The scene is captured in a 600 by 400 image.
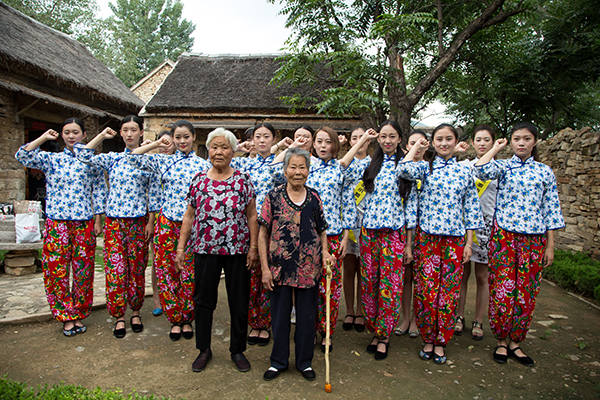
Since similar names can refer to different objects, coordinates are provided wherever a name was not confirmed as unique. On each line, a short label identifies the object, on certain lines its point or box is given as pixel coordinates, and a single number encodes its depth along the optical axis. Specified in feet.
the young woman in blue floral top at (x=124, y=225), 12.33
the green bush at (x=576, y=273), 17.84
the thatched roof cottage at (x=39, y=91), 28.32
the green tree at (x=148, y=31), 103.04
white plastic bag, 18.90
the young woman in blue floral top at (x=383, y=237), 11.19
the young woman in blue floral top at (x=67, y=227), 12.16
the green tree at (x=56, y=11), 68.62
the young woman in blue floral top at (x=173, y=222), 12.13
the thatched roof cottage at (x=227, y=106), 36.94
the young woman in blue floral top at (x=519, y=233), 10.93
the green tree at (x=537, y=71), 27.89
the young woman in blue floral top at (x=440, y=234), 10.98
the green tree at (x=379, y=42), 28.43
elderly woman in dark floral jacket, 9.84
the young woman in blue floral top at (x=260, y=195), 12.07
